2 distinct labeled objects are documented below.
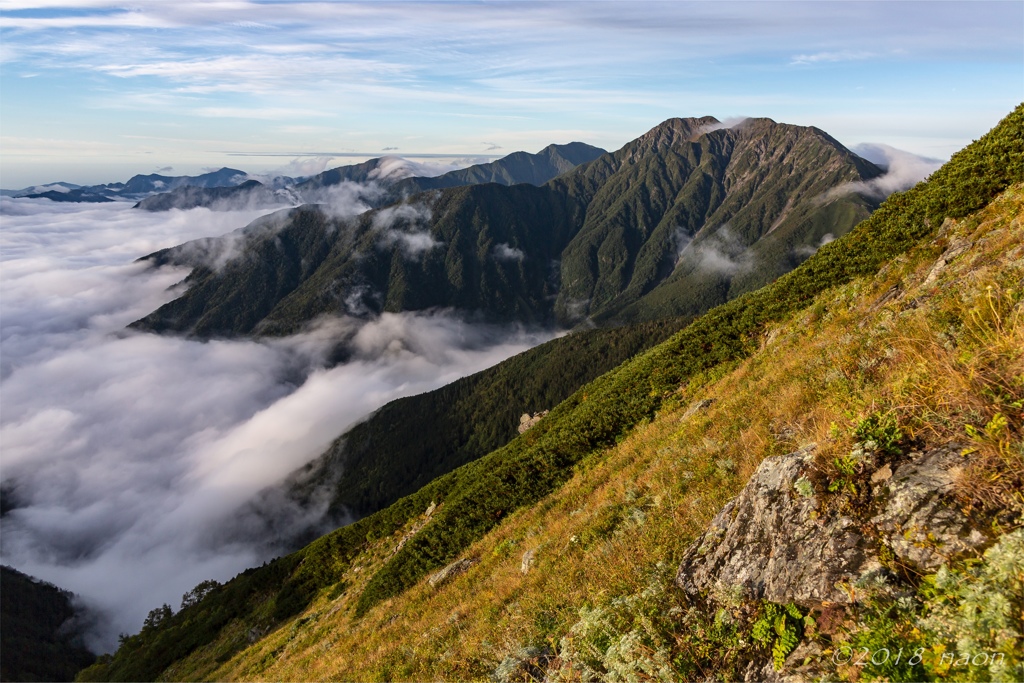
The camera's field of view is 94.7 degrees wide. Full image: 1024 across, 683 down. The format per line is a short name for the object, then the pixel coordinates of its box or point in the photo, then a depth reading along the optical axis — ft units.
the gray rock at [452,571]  52.38
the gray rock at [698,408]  50.86
